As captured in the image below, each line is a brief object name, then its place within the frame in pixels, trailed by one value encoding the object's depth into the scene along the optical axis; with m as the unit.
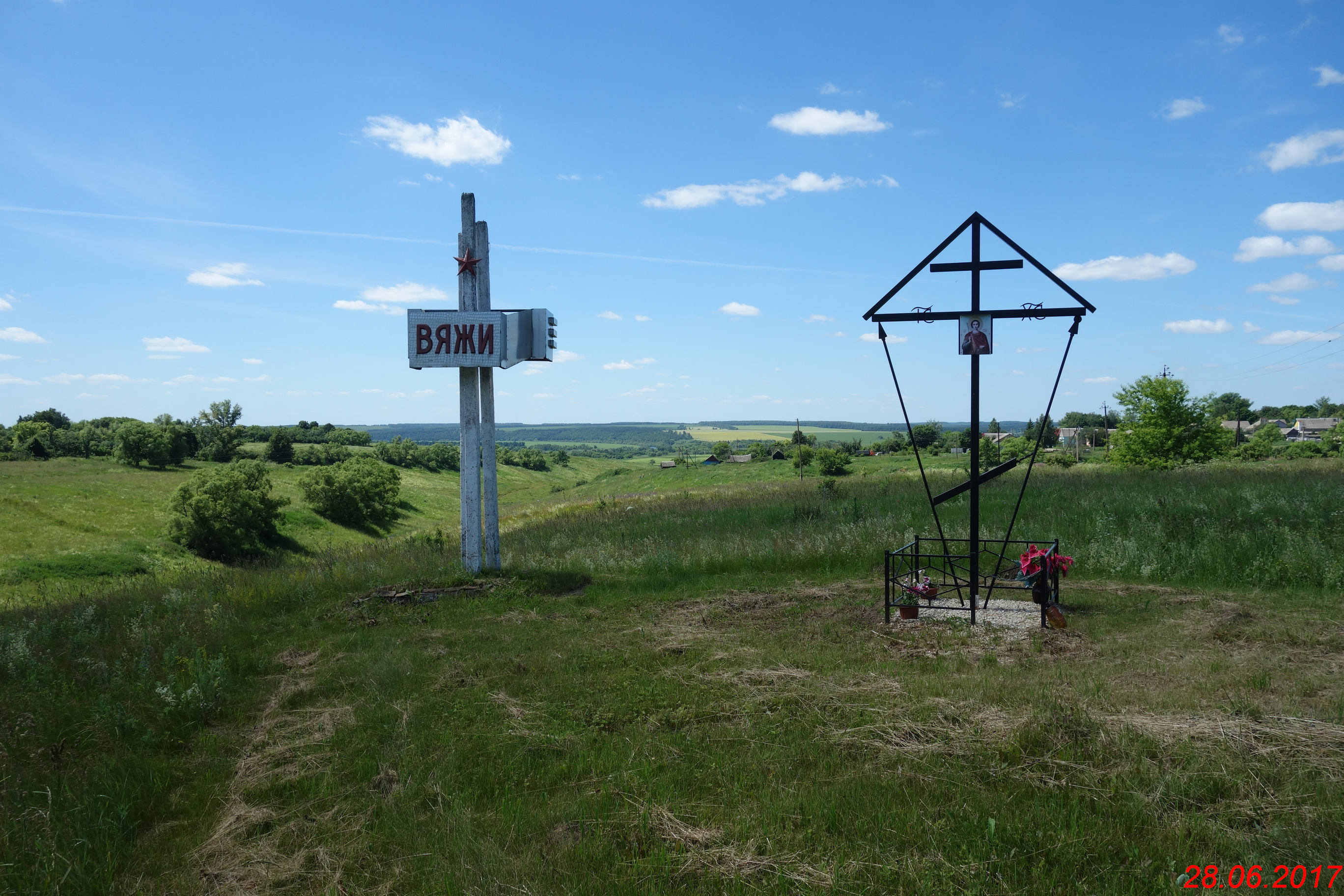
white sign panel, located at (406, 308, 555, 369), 12.88
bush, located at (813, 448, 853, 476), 58.94
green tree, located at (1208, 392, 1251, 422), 156.50
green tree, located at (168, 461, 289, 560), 51.72
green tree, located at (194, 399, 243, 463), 85.00
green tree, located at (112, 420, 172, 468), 70.88
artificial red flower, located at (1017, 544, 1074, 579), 9.12
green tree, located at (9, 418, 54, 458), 73.31
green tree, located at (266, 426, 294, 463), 89.69
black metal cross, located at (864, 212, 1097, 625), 8.92
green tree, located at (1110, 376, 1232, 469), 46.47
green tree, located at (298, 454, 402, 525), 65.38
